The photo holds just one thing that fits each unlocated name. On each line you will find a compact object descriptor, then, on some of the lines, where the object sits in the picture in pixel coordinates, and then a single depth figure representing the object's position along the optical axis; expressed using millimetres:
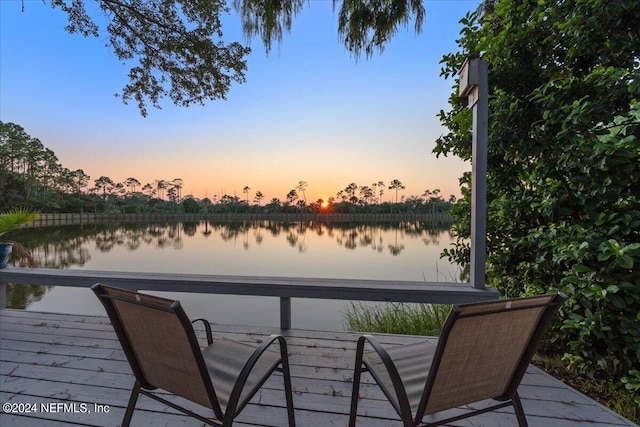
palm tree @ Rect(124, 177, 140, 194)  52750
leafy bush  1618
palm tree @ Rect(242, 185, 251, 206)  55809
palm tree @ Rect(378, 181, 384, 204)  52094
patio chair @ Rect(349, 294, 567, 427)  940
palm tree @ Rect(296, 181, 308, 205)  53281
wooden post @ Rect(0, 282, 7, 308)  3043
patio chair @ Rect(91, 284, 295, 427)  981
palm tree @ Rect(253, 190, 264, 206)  56381
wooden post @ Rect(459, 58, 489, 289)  1971
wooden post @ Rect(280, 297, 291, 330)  2589
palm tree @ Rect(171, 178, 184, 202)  57022
